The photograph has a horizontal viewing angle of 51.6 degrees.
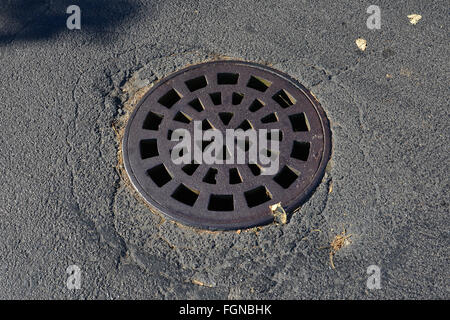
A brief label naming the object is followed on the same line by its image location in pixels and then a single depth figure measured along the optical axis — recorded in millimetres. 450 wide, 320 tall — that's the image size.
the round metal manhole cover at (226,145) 2314
